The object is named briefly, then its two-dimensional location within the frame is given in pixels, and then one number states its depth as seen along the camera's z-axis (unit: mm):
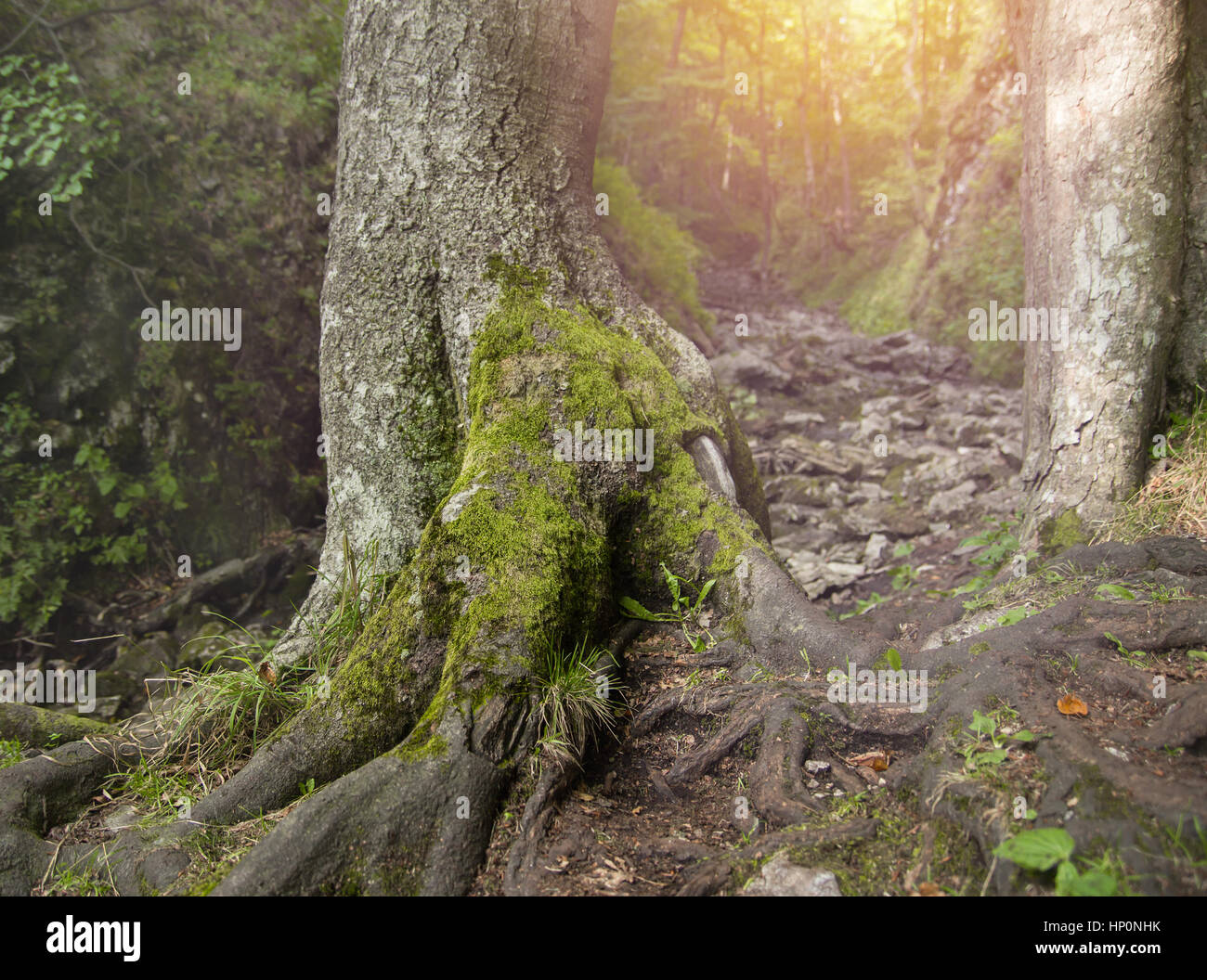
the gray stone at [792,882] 2271
